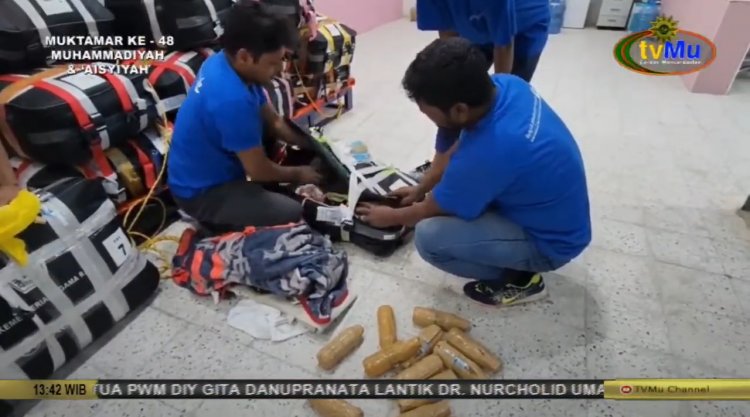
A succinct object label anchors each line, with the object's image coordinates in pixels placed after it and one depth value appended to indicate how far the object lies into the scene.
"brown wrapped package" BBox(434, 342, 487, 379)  1.25
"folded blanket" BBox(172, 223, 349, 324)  1.43
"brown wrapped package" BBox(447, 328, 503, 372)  1.28
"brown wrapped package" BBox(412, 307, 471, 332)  1.39
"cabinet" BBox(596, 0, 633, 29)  4.68
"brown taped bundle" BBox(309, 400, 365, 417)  1.13
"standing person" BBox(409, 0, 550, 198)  1.61
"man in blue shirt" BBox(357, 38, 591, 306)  1.09
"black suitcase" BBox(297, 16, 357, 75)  2.39
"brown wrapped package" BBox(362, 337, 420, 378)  1.26
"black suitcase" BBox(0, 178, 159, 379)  1.12
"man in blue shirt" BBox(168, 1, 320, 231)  1.35
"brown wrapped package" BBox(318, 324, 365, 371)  1.28
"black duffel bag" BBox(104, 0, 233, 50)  1.77
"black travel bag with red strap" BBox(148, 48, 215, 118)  1.74
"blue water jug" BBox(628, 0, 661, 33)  4.46
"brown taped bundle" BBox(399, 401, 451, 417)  1.13
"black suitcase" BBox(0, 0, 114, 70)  1.45
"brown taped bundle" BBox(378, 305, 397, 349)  1.35
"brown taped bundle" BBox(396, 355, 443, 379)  1.24
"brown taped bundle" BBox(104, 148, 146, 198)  1.63
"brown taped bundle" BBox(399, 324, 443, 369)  1.30
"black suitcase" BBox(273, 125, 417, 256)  1.69
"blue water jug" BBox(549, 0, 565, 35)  4.63
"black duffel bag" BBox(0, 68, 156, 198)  1.38
